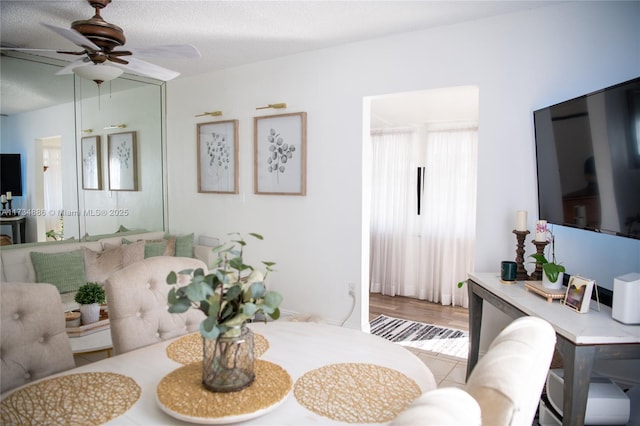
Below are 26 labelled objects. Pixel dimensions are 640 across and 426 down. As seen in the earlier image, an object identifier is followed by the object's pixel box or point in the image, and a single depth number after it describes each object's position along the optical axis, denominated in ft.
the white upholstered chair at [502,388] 2.00
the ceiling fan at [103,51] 7.39
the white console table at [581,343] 5.31
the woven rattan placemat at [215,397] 3.47
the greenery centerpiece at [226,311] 3.58
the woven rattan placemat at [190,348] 4.77
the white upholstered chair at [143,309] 5.39
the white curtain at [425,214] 16.17
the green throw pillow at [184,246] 14.30
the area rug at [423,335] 11.18
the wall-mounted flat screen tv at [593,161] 6.14
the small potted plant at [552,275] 7.19
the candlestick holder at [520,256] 8.50
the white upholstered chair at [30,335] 4.41
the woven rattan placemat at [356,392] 3.62
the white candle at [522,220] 8.66
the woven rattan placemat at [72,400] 3.54
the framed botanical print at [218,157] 14.08
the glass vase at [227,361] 3.82
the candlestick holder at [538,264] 8.25
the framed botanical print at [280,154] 12.44
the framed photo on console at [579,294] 6.26
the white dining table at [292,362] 3.57
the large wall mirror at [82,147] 11.73
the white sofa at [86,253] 10.99
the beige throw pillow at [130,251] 12.83
